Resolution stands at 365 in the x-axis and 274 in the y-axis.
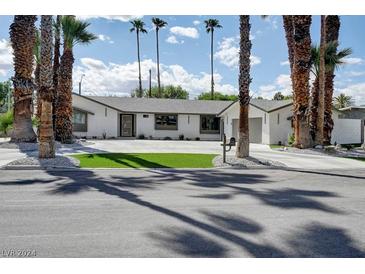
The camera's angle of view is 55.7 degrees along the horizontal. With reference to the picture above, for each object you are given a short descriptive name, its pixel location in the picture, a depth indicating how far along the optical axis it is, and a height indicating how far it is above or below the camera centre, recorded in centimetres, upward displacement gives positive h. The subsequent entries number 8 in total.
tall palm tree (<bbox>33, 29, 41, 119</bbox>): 2772 +648
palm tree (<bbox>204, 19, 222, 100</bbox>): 5472 +1727
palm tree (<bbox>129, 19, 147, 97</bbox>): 5441 +1700
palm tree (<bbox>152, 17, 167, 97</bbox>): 5409 +1736
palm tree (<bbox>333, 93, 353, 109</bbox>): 6384 +602
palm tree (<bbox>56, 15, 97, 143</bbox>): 2297 +323
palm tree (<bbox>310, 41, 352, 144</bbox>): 2177 +423
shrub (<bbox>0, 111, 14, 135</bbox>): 2791 +102
